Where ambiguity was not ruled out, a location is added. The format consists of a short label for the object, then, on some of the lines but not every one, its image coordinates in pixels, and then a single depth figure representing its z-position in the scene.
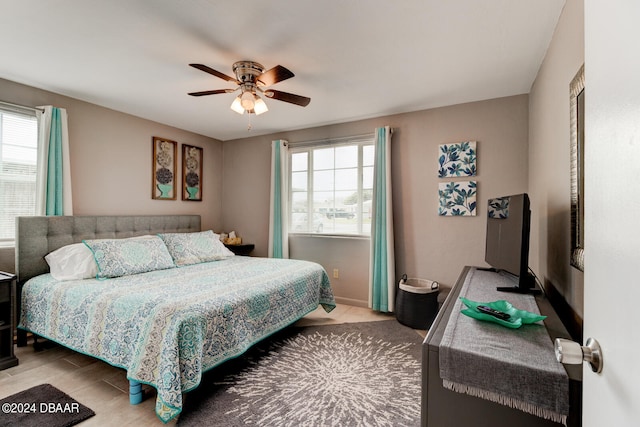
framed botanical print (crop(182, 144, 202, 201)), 4.32
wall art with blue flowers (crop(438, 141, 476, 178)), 3.23
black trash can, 3.18
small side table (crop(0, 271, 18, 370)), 2.33
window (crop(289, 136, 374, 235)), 3.90
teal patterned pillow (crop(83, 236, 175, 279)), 2.67
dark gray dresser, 0.88
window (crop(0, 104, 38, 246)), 2.74
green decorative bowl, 1.23
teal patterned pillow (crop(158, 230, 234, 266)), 3.40
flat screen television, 1.78
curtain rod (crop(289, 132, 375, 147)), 3.81
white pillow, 2.59
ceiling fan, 2.33
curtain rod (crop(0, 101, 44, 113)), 2.70
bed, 1.76
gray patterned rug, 1.81
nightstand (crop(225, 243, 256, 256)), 4.47
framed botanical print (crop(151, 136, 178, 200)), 3.92
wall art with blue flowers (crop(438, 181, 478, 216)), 3.25
